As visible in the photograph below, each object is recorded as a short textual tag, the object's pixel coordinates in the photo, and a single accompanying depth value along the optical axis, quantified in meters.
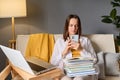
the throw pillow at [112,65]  2.62
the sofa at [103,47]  2.62
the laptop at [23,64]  1.67
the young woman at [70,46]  2.47
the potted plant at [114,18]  2.92
